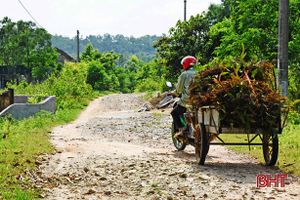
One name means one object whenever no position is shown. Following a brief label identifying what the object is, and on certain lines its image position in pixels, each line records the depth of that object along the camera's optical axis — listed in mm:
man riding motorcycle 11141
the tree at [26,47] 59562
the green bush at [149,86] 52694
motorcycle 10227
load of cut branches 9195
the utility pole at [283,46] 15367
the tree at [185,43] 35781
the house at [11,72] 61906
